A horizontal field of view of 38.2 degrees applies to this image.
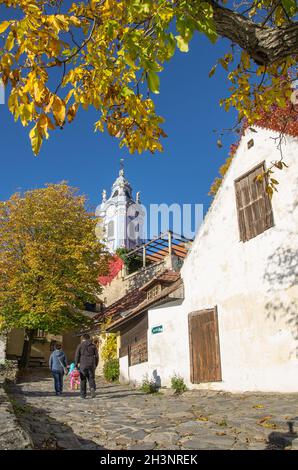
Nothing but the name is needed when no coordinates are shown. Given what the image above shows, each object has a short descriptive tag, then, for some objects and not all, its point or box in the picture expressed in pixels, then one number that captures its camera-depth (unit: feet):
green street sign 48.78
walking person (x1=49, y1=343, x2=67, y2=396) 44.63
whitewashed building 34.35
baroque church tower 207.21
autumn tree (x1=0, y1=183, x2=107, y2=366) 76.18
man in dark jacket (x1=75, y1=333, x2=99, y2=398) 39.99
